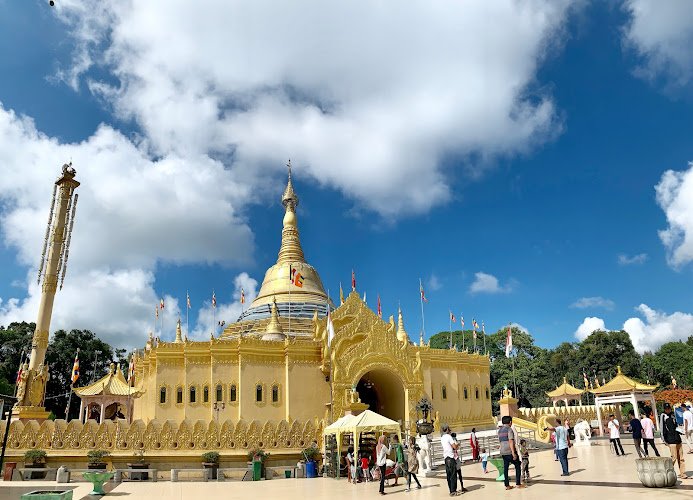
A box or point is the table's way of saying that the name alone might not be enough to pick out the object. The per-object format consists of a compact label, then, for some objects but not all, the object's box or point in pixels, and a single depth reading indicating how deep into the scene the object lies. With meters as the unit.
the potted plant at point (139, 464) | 25.03
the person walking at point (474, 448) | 23.70
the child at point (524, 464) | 16.72
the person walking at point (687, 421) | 19.27
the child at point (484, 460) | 20.48
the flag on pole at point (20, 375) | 28.77
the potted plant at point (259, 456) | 25.48
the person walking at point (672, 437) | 14.40
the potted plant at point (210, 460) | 25.94
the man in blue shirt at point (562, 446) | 17.19
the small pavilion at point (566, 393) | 54.43
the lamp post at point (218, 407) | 31.42
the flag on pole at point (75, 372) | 40.71
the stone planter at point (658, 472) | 12.97
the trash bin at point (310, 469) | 24.89
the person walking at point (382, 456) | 16.77
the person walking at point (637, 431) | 17.59
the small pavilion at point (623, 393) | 39.91
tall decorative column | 28.39
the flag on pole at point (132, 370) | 39.65
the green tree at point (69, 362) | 61.22
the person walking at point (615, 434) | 23.14
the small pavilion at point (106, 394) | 42.84
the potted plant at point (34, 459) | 25.05
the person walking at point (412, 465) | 17.39
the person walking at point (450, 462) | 14.85
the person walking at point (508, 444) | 14.25
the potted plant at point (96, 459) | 25.62
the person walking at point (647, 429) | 16.62
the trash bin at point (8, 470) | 24.33
